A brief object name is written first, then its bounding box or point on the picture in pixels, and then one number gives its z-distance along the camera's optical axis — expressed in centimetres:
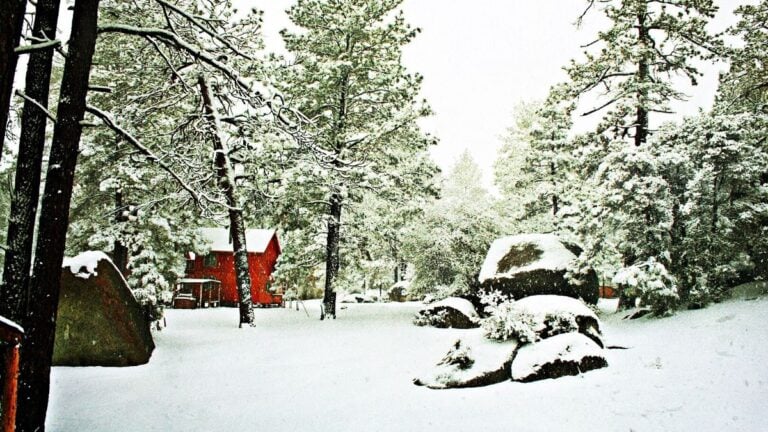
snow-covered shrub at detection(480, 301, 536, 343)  797
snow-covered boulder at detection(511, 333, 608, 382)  711
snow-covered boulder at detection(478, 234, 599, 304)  1459
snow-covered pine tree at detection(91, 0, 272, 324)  659
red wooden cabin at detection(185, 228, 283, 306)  3494
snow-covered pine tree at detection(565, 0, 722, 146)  1377
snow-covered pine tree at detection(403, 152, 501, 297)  2056
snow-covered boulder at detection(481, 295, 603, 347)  807
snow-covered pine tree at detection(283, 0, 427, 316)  1602
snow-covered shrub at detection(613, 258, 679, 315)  1096
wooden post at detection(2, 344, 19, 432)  261
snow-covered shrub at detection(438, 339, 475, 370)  769
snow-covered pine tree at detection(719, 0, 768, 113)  1302
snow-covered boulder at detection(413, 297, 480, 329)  1441
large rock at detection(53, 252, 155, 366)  877
